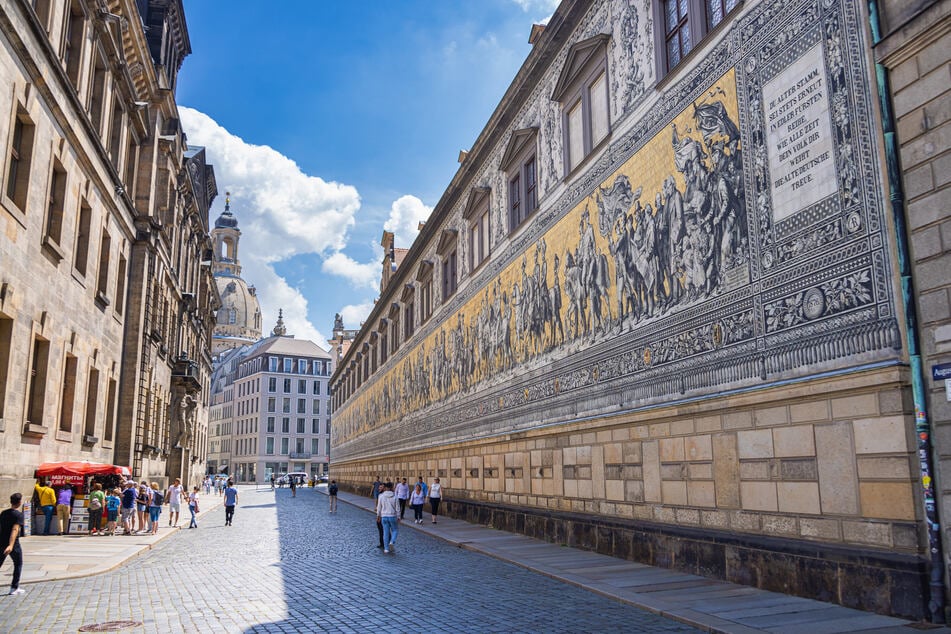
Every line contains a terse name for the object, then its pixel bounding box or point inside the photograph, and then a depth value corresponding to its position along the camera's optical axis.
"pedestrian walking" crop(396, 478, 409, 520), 28.22
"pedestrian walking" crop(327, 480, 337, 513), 34.16
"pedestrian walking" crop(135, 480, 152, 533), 22.75
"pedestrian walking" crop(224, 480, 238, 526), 26.33
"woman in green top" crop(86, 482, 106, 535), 20.30
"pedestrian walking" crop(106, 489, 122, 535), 21.19
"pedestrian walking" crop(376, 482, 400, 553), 16.75
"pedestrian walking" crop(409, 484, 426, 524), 24.86
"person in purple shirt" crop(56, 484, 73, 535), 19.81
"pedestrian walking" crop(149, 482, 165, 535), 22.41
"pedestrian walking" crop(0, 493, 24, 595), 10.31
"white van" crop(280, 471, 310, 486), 81.64
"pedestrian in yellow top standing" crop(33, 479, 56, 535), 18.74
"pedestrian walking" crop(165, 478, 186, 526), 25.80
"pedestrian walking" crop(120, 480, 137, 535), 21.55
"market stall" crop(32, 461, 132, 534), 19.14
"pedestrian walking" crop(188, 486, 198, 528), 25.28
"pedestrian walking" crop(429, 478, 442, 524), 25.67
